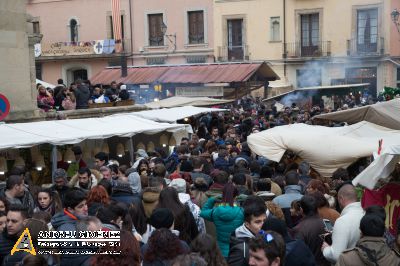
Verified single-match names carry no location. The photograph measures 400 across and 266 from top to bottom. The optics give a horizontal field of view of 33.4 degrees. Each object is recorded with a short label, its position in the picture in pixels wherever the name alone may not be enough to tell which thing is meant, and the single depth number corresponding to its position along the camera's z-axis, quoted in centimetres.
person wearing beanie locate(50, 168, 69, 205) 850
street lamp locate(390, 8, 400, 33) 2570
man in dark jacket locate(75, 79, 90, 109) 1600
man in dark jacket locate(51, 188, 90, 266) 564
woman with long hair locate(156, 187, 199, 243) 670
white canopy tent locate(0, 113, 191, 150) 1107
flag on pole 3322
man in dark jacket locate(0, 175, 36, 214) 786
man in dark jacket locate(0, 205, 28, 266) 545
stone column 1413
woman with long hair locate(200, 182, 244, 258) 665
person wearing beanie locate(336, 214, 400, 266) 499
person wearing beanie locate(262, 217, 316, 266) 521
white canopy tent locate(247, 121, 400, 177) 1047
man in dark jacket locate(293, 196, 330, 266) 615
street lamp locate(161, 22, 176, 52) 3569
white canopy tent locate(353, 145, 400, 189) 673
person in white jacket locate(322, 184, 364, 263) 570
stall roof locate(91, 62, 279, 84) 2670
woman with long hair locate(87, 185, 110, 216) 682
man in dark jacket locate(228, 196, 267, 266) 583
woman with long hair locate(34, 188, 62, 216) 732
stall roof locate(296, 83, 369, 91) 2284
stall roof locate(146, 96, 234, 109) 1946
